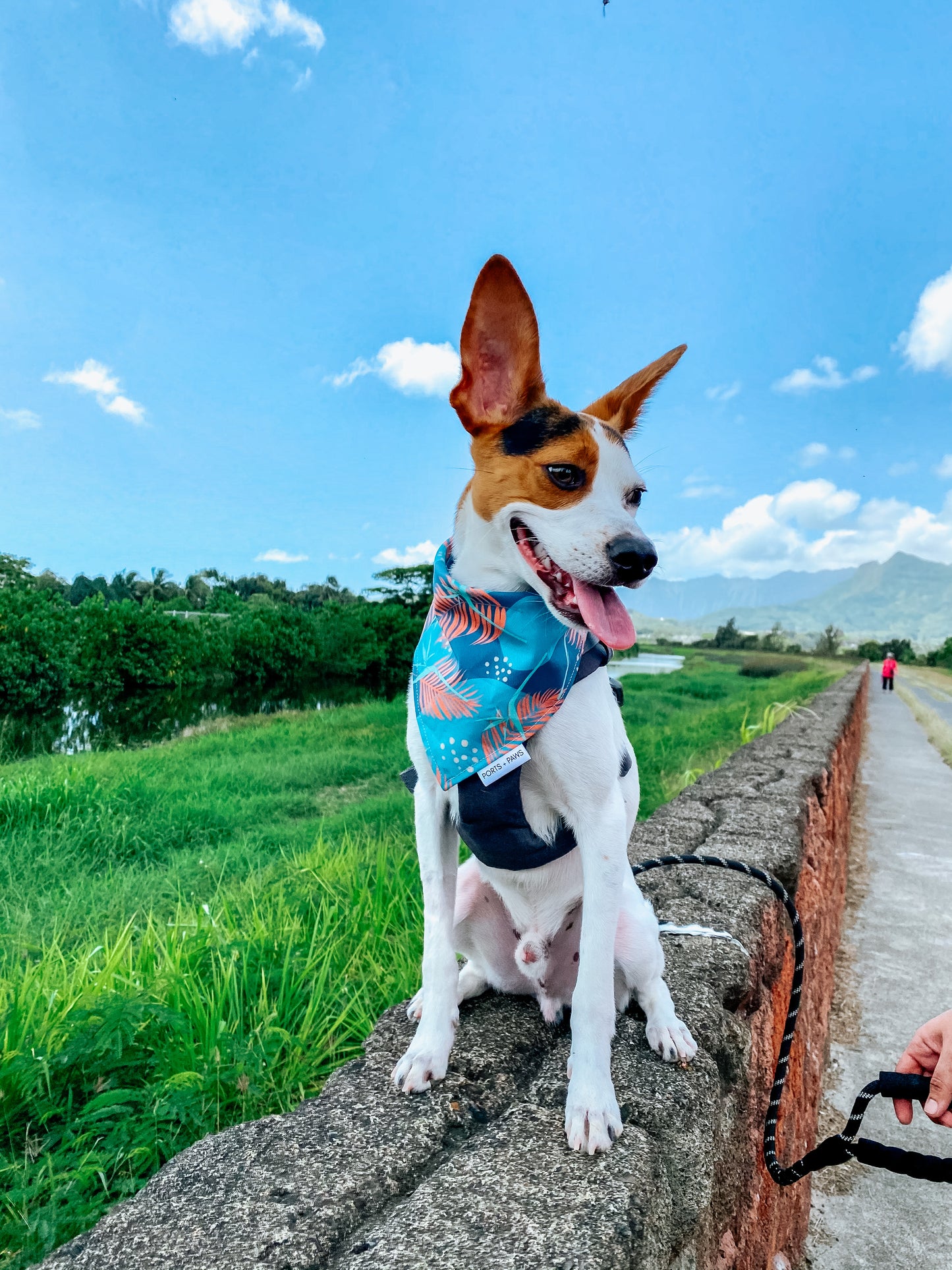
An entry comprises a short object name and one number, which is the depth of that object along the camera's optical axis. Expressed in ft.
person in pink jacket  103.50
